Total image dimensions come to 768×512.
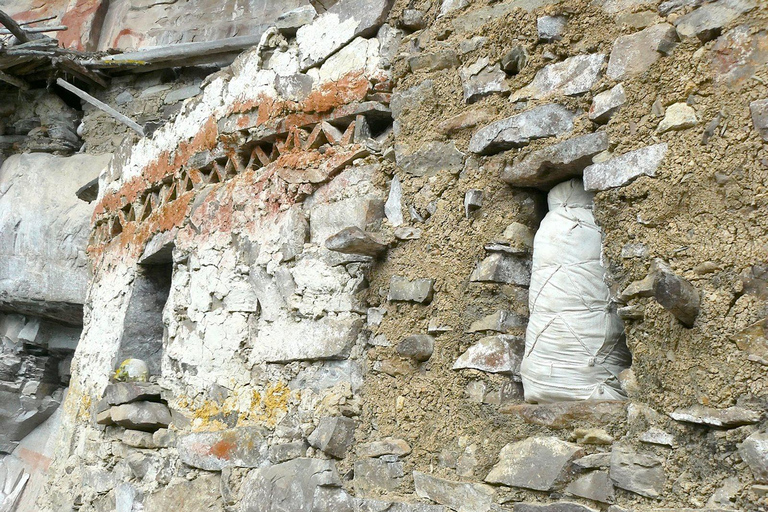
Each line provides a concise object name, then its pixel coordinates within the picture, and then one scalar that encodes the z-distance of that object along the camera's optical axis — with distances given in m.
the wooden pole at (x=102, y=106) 4.77
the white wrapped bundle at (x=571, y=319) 2.03
